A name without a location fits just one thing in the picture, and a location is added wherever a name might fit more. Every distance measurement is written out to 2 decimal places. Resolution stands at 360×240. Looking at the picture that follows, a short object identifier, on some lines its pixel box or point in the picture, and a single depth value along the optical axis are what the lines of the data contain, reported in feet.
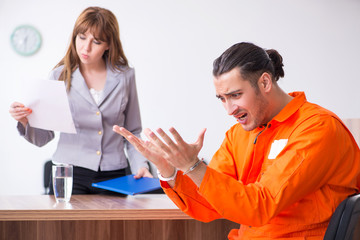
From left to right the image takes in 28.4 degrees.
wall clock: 17.36
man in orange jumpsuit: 6.76
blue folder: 8.41
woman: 9.20
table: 8.17
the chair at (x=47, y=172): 15.01
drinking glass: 8.49
